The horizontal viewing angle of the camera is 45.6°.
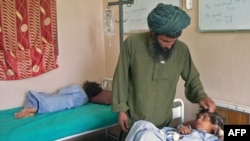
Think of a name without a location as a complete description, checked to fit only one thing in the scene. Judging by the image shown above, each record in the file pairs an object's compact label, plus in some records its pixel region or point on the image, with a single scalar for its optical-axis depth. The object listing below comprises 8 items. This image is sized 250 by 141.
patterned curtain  2.92
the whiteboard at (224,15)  2.11
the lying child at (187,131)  1.71
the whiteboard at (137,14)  2.94
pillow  3.09
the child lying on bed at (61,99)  2.91
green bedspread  2.33
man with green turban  1.86
